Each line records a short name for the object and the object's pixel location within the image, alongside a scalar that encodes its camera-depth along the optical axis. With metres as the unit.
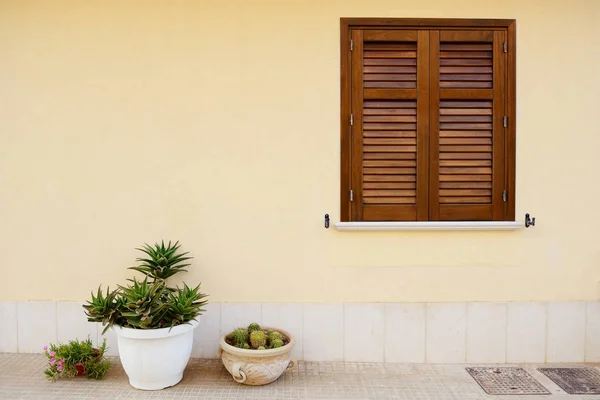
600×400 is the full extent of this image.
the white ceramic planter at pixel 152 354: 3.11
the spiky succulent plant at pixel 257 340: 3.26
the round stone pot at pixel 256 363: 3.19
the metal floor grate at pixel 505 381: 3.25
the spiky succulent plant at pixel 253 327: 3.46
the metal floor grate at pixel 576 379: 3.28
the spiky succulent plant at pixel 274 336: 3.33
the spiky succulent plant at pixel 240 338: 3.30
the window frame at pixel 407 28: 3.63
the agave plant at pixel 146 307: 3.14
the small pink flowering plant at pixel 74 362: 3.36
